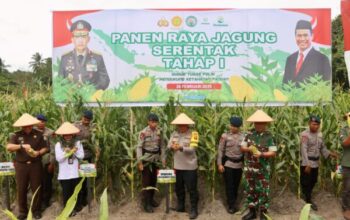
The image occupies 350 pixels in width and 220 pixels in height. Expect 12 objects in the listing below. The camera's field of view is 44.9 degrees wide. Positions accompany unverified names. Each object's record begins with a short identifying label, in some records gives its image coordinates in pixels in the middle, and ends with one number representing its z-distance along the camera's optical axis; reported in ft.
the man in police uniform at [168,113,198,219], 18.47
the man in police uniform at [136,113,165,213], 19.08
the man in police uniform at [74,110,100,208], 19.35
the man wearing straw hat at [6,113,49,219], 18.22
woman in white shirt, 18.33
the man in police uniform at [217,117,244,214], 18.67
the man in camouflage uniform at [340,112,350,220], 16.79
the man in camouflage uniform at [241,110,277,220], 17.62
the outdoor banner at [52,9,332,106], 21.62
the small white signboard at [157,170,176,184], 18.29
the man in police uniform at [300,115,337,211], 18.66
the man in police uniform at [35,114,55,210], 19.53
